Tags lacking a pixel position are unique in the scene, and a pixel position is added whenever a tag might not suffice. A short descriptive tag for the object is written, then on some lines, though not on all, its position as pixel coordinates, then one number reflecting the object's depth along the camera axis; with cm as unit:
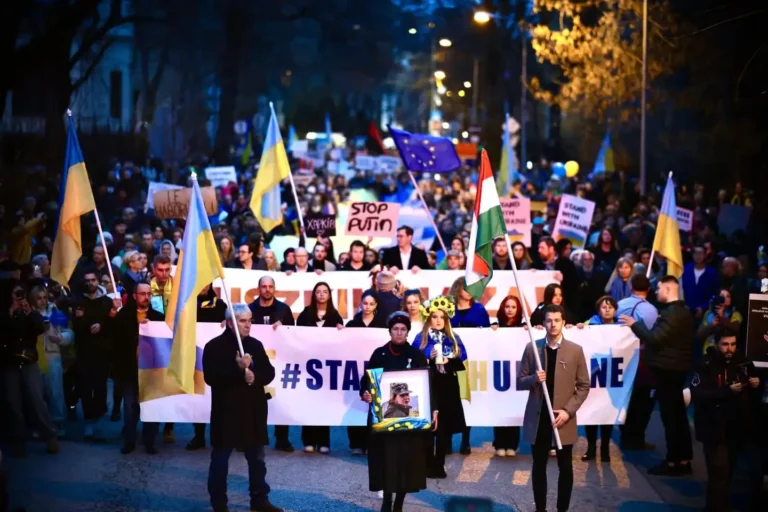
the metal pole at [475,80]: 7648
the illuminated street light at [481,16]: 3733
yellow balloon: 4294
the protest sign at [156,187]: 2070
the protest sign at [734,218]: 2291
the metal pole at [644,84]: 2575
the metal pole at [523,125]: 4418
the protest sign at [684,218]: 2103
